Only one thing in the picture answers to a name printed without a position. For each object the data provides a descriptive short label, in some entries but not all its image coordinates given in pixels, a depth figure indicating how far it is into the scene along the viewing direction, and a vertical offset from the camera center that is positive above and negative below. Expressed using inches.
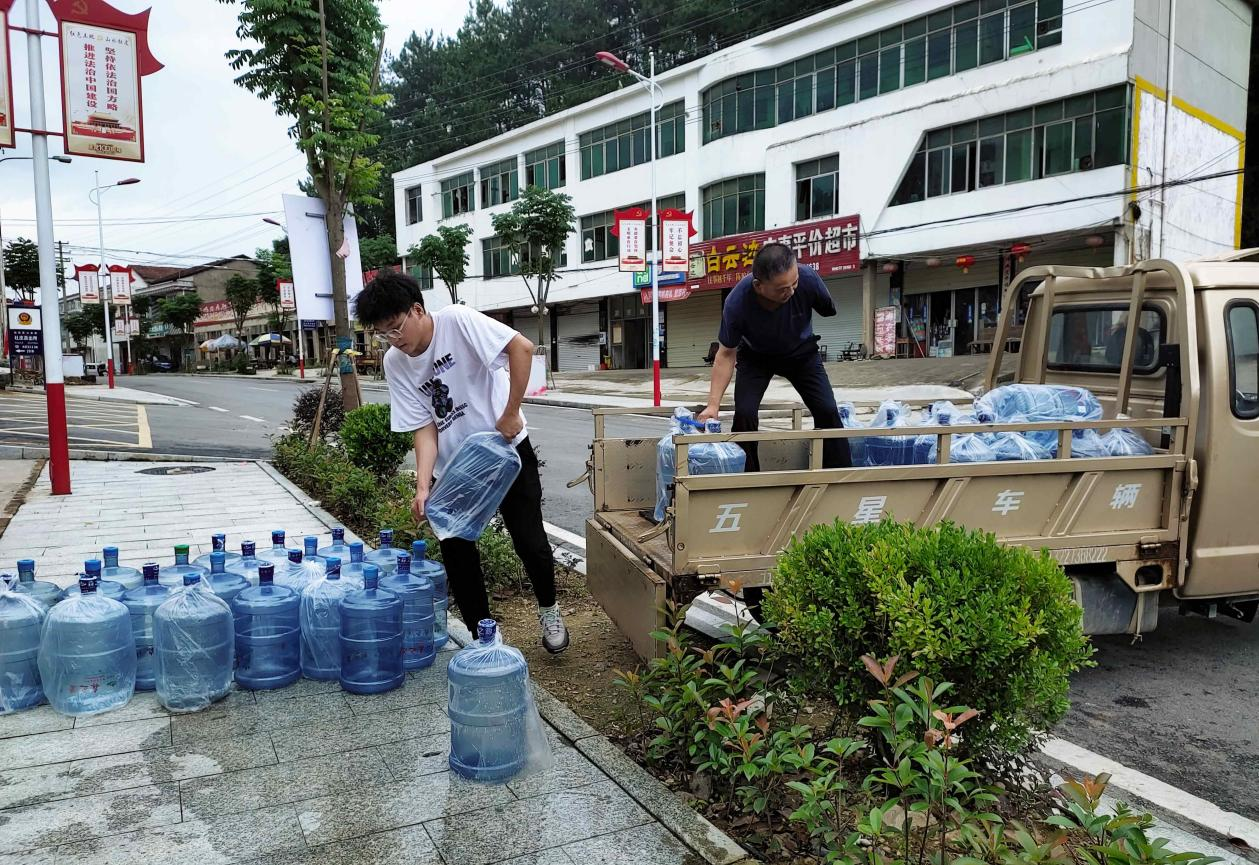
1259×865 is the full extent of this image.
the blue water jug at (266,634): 135.7 -43.8
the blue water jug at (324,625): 138.3 -43.5
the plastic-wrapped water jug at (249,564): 148.2 -35.9
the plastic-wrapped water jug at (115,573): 141.5 -36.0
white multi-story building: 799.1 +237.7
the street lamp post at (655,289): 757.3 +67.8
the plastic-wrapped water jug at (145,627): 134.6 -41.8
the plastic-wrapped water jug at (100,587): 127.1 -35.2
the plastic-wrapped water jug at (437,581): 150.0 -41.1
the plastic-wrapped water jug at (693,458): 139.6 -16.5
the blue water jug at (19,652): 126.4 -43.2
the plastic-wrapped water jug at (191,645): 126.1 -42.6
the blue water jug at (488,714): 107.5 -45.2
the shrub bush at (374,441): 300.8 -27.8
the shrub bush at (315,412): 408.2 -24.0
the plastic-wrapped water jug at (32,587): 134.0 -35.9
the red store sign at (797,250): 1002.7 +139.2
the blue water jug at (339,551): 159.0 -35.7
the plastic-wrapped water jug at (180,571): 140.9 -35.5
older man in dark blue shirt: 163.9 +2.4
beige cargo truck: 126.9 -23.0
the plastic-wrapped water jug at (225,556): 147.0 -35.4
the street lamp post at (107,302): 1236.2 +97.3
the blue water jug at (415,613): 142.2 -42.8
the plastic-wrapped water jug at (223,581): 140.2 -36.8
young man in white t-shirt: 134.4 -4.9
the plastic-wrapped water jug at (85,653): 124.3 -43.0
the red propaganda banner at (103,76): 298.0 +105.1
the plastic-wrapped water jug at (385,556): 156.6 -37.4
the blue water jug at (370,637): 132.6 -43.7
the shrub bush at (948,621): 88.0 -28.6
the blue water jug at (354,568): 144.1 -37.3
